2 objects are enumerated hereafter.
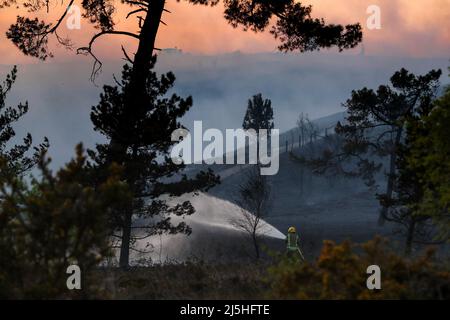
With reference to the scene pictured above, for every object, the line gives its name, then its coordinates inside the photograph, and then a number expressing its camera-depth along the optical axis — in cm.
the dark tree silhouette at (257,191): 4325
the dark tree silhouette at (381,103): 3791
